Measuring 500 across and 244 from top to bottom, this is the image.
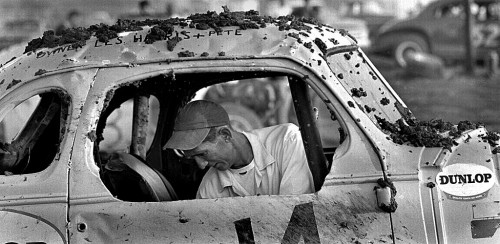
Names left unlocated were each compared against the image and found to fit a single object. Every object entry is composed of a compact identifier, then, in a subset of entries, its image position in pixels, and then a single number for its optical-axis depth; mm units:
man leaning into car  4453
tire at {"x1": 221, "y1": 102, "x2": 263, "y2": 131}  12373
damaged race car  4090
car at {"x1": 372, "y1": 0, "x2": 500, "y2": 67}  19875
